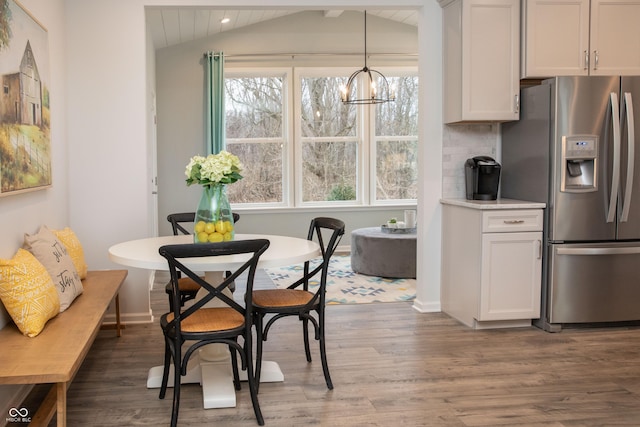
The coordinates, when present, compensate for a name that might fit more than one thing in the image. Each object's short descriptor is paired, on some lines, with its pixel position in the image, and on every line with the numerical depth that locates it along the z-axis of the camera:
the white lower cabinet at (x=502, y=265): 4.39
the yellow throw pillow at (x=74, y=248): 3.91
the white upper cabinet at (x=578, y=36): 4.59
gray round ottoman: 6.43
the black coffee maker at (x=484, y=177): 4.78
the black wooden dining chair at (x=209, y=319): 2.73
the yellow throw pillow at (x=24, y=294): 2.81
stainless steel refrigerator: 4.31
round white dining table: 3.00
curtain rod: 7.95
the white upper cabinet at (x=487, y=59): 4.60
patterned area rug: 5.59
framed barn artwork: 2.97
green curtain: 7.75
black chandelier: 7.98
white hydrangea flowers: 3.29
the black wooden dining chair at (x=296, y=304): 3.23
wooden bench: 2.38
